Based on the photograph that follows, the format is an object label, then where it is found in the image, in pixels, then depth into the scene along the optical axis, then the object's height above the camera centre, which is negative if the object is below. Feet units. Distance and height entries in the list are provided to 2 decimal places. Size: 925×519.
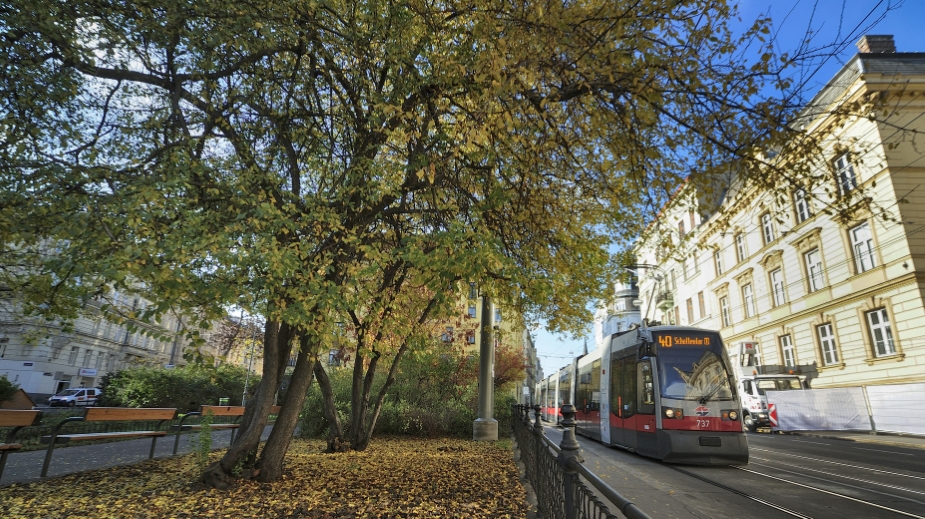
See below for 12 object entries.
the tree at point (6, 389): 42.47 +0.09
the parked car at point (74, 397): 106.73 -0.97
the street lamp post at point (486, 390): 43.75 +1.52
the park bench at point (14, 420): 19.96 -1.25
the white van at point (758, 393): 72.02 +3.42
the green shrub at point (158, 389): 56.34 +0.79
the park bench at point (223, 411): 32.65 -0.97
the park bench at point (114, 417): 23.36 -1.23
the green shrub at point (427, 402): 49.60 +0.31
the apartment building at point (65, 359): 120.67 +8.77
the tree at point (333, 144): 17.33 +11.02
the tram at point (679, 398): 32.71 +1.06
